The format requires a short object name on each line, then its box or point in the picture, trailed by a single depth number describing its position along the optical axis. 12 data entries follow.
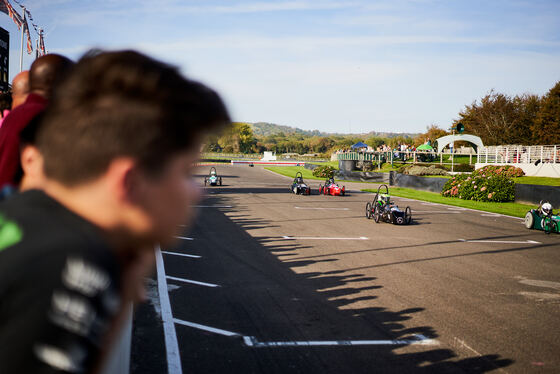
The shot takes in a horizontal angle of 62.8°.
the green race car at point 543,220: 15.23
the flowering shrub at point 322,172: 47.31
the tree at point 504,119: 60.22
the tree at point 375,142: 183.05
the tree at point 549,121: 49.41
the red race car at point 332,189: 28.55
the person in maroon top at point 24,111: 2.13
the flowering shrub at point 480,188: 25.44
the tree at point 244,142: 157.99
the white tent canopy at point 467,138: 45.19
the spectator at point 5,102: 4.35
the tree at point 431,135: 87.50
